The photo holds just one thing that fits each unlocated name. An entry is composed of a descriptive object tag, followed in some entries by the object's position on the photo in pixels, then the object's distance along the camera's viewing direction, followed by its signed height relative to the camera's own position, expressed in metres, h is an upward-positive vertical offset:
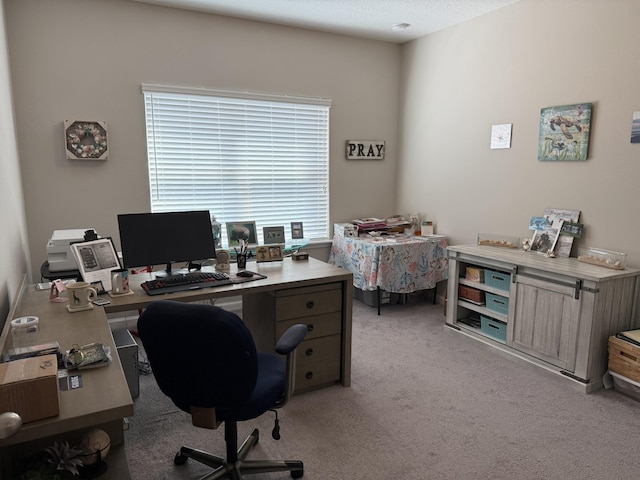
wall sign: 4.79 +0.26
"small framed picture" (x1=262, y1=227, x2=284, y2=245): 3.33 -0.45
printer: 2.71 -0.49
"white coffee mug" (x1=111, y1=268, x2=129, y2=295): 2.32 -0.56
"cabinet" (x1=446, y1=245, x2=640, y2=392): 2.81 -0.90
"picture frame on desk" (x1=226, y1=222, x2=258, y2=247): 3.38 -0.44
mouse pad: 2.59 -0.61
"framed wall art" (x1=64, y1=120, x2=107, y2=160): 3.50 +0.26
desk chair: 1.59 -0.70
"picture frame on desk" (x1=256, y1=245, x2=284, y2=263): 3.03 -0.54
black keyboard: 2.41 -0.61
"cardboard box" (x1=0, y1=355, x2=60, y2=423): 1.15 -0.57
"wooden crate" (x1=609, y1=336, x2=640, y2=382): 2.65 -1.10
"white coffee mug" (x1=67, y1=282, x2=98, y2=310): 2.07 -0.57
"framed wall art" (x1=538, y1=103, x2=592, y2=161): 3.22 +0.31
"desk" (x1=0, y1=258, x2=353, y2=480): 1.26 -0.66
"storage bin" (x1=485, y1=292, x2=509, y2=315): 3.42 -0.99
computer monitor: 2.50 -0.38
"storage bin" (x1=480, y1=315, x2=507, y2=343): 3.44 -1.20
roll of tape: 1.71 -0.58
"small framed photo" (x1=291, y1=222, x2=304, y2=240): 4.14 -0.54
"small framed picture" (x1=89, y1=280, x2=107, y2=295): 2.36 -0.60
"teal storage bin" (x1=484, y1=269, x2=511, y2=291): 3.39 -0.81
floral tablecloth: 4.13 -0.84
